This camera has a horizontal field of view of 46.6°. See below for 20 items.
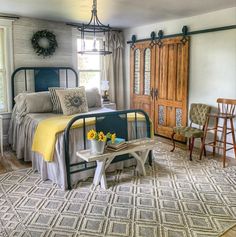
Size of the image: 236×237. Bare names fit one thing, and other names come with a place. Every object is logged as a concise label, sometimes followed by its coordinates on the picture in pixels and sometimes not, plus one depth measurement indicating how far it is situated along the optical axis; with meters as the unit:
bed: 3.25
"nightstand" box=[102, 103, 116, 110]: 5.76
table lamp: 5.90
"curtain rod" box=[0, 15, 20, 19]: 4.68
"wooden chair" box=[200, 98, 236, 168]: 4.06
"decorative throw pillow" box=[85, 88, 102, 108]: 4.98
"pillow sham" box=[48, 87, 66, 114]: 4.47
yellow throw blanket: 3.27
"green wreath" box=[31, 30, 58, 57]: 5.10
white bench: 3.07
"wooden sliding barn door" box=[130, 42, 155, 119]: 5.75
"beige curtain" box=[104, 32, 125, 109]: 6.22
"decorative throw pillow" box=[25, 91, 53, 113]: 4.39
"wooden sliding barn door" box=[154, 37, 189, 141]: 5.05
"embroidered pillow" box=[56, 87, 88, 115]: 4.26
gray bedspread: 3.26
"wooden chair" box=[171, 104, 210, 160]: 4.27
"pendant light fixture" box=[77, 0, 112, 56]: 5.89
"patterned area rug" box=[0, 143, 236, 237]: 2.44
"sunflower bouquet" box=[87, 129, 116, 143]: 3.01
